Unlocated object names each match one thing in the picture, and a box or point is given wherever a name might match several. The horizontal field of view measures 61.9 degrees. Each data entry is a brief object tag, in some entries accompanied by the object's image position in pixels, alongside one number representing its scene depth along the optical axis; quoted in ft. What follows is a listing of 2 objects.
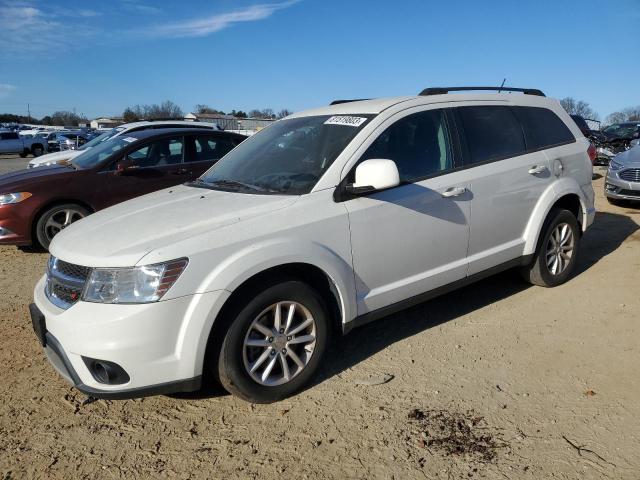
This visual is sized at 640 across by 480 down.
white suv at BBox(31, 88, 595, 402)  9.29
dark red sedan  22.26
